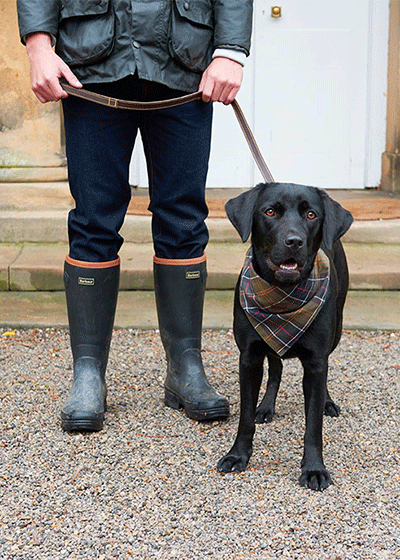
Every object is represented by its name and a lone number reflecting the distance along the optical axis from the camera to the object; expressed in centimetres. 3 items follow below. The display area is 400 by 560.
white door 564
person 248
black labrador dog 237
